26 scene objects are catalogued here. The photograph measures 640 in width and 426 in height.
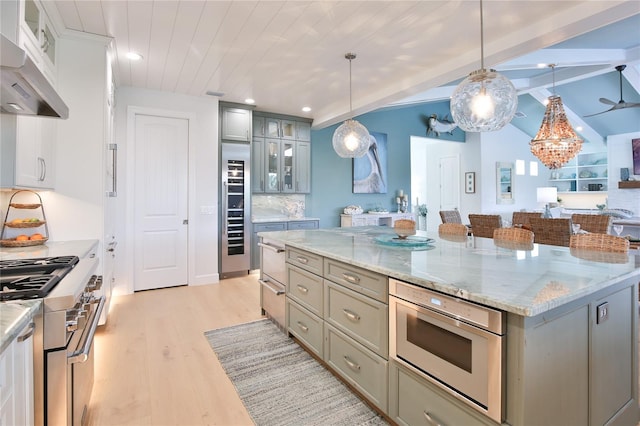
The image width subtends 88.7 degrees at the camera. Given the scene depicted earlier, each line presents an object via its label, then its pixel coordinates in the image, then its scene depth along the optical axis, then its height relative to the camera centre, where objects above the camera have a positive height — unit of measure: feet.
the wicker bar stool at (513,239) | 7.67 -0.73
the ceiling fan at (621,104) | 17.13 +5.65
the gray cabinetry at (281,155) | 18.07 +3.24
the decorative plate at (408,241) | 7.51 -0.72
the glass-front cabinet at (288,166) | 18.81 +2.62
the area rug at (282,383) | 6.08 -3.76
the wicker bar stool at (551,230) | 11.62 -0.69
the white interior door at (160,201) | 14.23 +0.46
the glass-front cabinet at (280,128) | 18.40 +4.78
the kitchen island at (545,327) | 3.74 -1.52
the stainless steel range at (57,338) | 4.00 -1.67
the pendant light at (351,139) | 11.55 +2.59
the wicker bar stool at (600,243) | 6.53 -0.66
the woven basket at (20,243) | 7.52 -0.74
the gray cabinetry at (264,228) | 17.26 -0.88
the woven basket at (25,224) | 7.75 -0.30
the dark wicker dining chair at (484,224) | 13.71 -0.54
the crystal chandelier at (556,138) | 17.42 +3.92
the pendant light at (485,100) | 7.54 +2.62
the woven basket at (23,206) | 7.95 +0.14
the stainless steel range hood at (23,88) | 3.86 +1.84
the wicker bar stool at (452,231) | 9.66 -0.63
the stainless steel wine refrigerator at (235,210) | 16.29 +0.08
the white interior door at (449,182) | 28.37 +2.58
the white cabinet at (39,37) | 6.30 +3.95
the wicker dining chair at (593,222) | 12.86 -0.43
